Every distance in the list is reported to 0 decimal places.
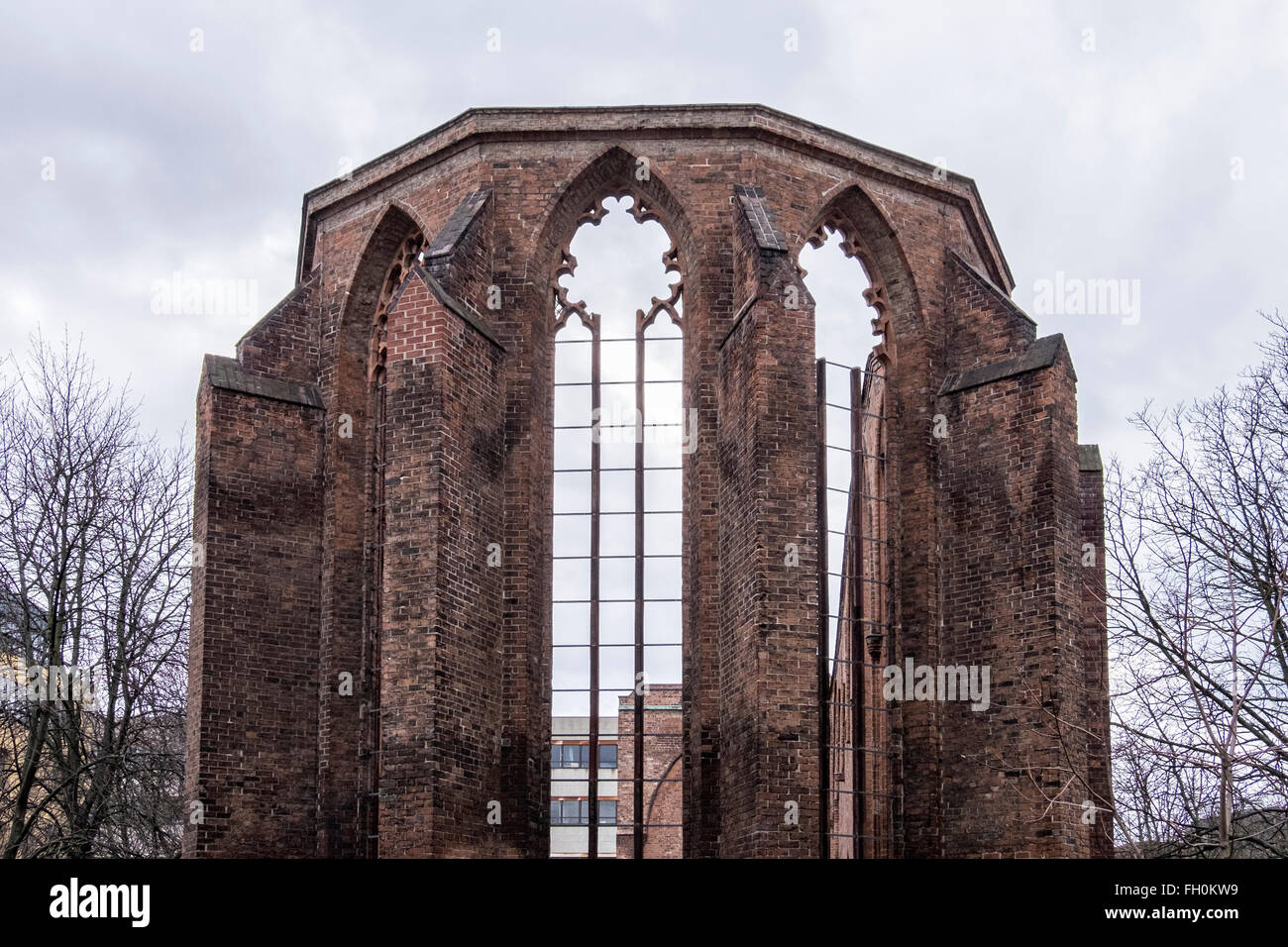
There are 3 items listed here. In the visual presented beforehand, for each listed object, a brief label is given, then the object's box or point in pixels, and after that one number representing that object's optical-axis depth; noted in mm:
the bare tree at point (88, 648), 20281
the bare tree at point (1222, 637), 11711
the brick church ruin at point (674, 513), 15867
